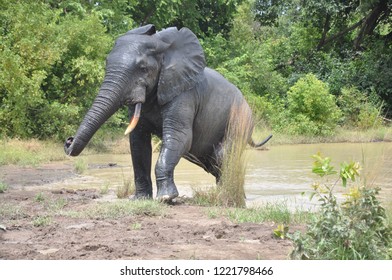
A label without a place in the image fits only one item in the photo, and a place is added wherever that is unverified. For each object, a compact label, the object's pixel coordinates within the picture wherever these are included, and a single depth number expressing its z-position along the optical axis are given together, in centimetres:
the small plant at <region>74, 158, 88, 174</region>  2664
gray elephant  1486
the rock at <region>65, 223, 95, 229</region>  1156
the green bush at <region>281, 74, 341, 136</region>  4459
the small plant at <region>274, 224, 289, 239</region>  944
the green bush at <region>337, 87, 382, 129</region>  4603
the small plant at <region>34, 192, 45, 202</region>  1594
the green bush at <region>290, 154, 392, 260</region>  823
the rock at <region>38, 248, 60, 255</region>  949
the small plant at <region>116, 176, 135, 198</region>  1758
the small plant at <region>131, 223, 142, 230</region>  1137
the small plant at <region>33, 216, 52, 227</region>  1189
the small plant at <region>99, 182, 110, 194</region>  1878
